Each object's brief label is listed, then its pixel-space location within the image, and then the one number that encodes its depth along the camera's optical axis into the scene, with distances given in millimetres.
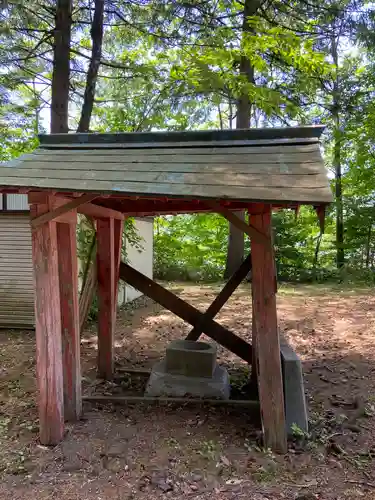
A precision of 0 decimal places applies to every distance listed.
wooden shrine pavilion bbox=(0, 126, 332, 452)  2982
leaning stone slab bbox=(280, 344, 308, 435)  3621
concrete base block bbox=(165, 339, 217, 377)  4500
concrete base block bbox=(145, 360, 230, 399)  4387
